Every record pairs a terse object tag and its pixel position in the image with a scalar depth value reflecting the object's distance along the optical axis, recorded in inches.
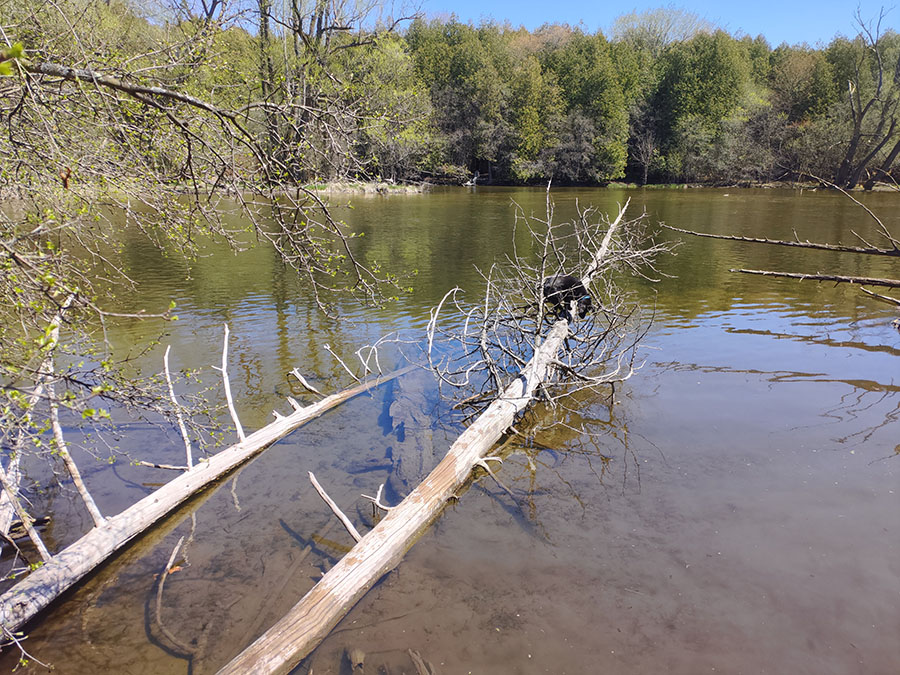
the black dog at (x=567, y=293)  319.6
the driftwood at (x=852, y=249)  251.5
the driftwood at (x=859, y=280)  280.1
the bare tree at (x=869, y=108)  1401.3
